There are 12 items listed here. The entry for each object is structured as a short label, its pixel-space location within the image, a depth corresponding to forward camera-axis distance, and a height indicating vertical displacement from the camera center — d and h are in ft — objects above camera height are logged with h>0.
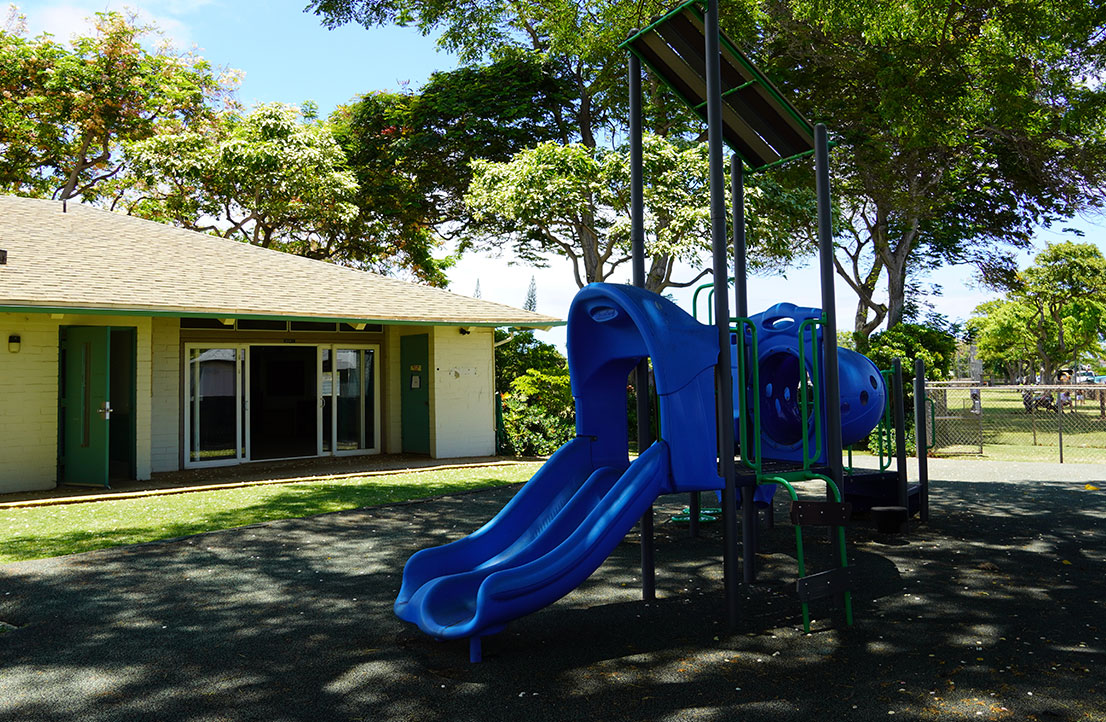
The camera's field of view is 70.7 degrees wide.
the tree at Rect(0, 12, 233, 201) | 75.00 +30.09
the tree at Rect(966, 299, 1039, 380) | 159.22 +11.91
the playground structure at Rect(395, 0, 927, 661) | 14.92 -0.68
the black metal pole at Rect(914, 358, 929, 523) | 28.35 -1.69
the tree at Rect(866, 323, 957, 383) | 58.44 +3.44
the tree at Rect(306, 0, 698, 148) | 40.75 +27.23
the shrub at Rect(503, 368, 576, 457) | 53.11 -1.02
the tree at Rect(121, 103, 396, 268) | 72.23 +21.60
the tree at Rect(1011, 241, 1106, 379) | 123.95 +15.52
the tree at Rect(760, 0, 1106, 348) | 32.83 +16.33
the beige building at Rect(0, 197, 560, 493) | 36.70 +2.74
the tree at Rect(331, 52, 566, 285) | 74.02 +26.29
